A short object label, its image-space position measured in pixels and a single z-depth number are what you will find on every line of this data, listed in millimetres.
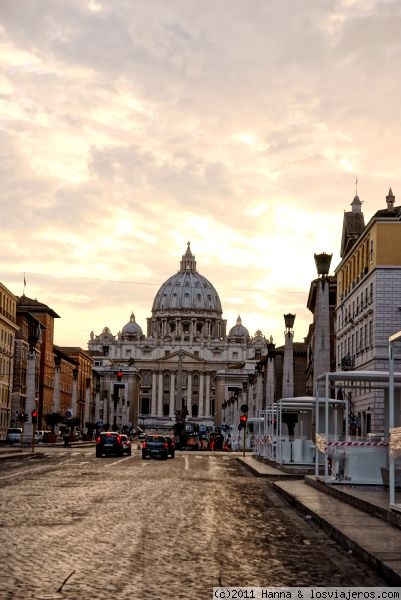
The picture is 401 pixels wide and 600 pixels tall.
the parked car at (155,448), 54000
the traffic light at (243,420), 66812
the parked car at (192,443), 84562
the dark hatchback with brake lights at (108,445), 56531
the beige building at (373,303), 55656
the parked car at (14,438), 82062
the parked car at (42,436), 91356
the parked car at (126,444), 62359
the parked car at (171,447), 58353
